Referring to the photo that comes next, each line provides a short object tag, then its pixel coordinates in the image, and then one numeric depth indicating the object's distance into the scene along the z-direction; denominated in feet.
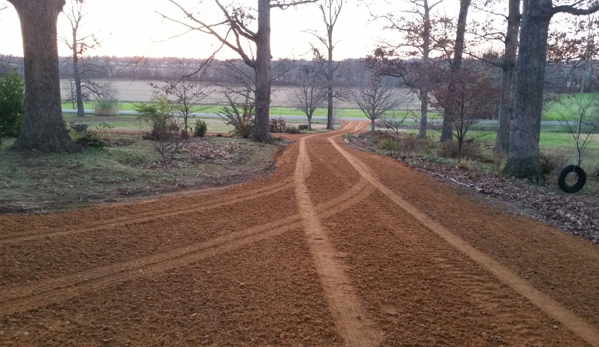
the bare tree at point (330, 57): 143.84
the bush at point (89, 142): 38.83
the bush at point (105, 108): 145.38
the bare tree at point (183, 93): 67.00
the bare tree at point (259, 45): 59.57
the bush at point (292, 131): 108.99
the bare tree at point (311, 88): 147.43
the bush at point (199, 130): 66.44
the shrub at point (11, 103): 48.32
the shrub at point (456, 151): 58.91
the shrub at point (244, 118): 72.43
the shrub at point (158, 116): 56.49
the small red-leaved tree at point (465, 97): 53.67
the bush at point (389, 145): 66.69
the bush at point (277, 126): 109.91
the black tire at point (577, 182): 34.91
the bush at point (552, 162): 45.52
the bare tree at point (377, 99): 121.80
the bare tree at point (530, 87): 37.29
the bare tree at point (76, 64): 133.90
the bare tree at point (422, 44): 75.46
